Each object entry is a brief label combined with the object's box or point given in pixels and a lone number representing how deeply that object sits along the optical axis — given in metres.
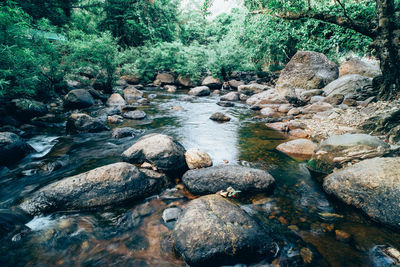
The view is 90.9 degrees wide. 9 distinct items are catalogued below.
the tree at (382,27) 6.01
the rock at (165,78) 16.97
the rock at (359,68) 11.14
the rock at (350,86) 8.78
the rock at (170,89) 14.91
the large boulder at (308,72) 11.27
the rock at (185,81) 16.66
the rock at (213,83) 16.69
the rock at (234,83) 16.34
